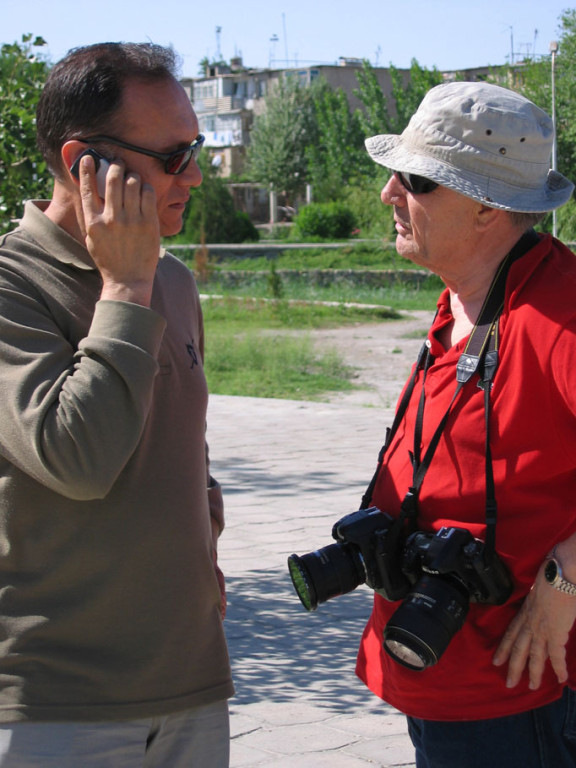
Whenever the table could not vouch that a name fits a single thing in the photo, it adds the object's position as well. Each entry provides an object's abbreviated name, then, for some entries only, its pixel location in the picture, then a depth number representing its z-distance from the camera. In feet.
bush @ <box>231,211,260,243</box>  164.55
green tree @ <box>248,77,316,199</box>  226.58
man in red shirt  6.80
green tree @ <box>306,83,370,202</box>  207.10
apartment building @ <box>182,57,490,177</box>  266.98
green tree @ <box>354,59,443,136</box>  201.16
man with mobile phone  5.69
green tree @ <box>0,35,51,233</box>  17.43
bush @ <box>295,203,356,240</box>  165.78
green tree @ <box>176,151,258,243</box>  158.30
